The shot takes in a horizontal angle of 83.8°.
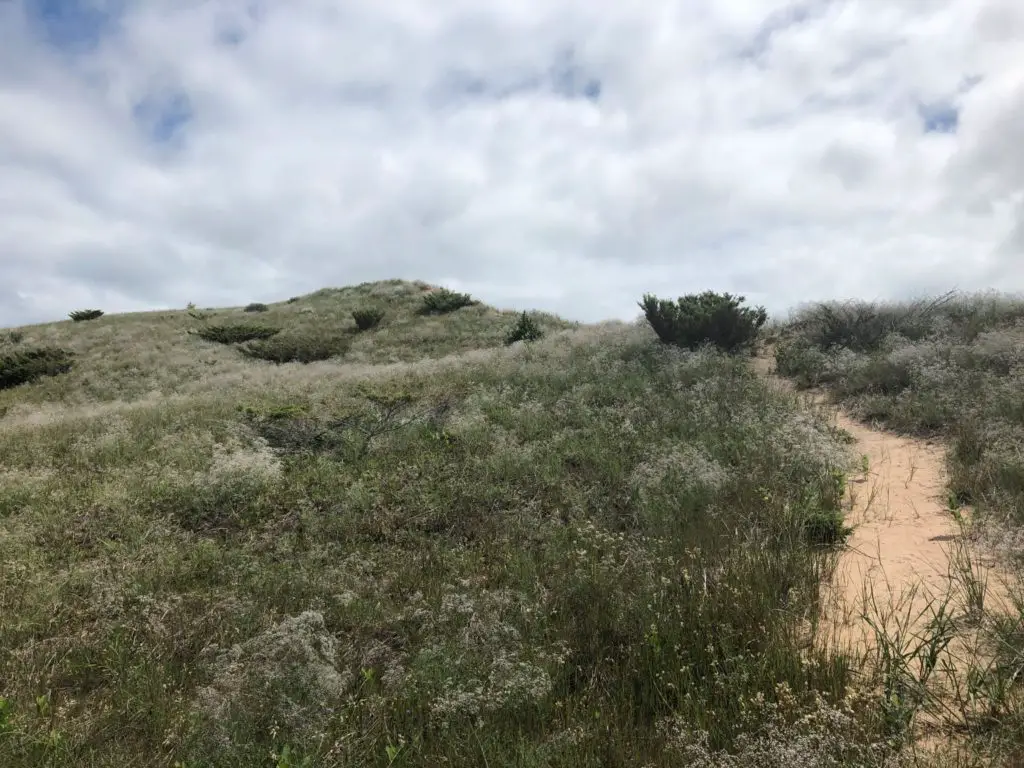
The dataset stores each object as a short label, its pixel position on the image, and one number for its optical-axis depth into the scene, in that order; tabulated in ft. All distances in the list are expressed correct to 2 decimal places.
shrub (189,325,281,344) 94.99
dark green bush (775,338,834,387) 40.86
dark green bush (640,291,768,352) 51.44
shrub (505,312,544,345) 77.10
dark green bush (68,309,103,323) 119.24
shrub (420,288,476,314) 104.53
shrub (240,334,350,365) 82.28
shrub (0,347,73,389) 75.36
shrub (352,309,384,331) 99.96
